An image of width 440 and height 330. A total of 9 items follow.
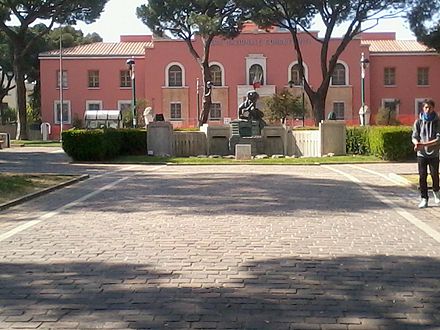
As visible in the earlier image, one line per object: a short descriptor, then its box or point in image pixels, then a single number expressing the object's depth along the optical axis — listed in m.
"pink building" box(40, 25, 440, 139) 61.38
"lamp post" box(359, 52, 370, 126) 41.37
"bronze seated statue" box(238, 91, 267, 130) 36.31
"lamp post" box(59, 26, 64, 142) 62.81
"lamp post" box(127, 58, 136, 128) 42.71
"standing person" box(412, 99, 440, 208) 13.17
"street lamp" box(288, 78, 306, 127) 51.44
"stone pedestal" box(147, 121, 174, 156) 34.56
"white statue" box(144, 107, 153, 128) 37.35
